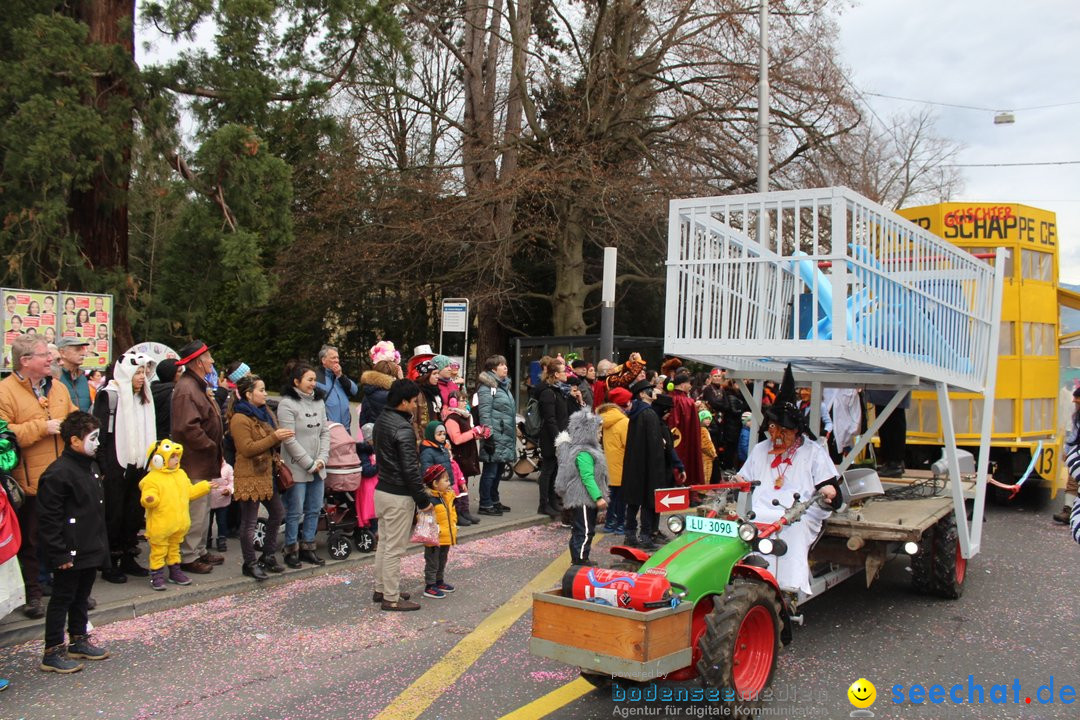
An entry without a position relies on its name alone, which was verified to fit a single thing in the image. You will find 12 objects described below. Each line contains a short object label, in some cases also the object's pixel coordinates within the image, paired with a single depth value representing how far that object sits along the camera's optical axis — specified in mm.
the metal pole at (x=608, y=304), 11445
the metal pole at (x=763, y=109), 16844
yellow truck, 11016
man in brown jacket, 6957
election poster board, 7965
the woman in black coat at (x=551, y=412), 10195
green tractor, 4051
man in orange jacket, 6059
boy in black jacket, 4988
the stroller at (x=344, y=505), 7754
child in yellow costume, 6383
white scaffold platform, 5520
